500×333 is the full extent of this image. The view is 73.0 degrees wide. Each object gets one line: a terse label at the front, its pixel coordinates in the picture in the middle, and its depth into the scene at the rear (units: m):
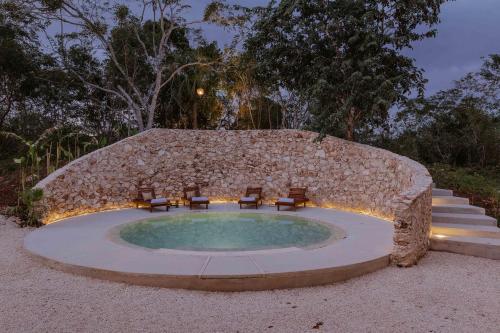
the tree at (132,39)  16.09
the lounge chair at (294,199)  10.97
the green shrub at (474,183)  9.48
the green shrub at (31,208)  8.57
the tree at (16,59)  16.11
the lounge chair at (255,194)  11.69
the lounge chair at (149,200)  10.67
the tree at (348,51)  10.98
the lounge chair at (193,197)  11.06
